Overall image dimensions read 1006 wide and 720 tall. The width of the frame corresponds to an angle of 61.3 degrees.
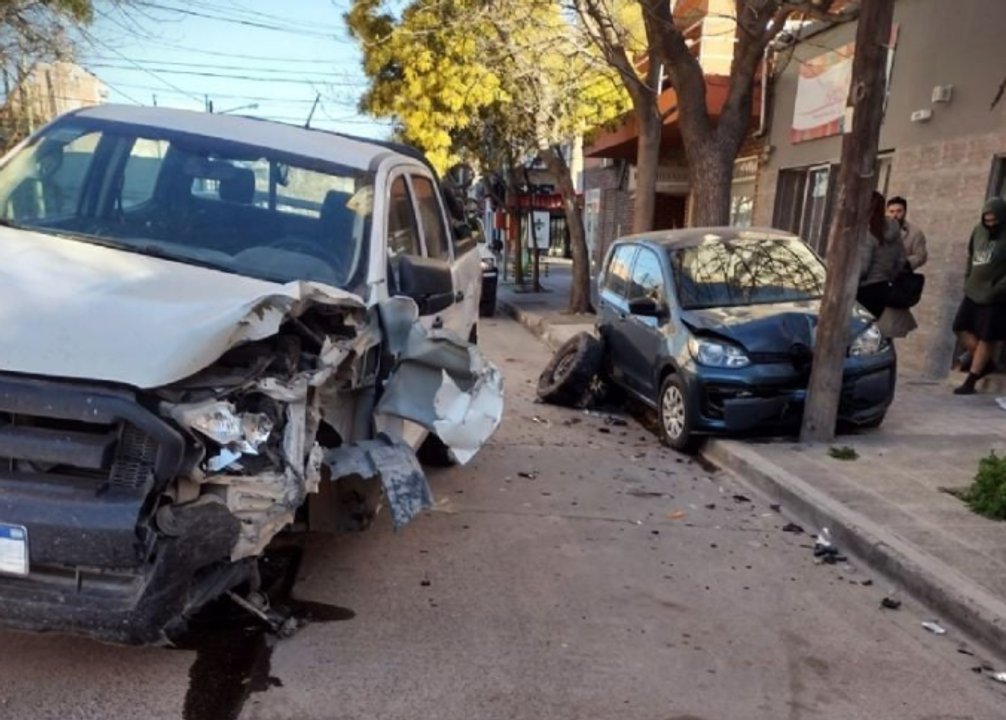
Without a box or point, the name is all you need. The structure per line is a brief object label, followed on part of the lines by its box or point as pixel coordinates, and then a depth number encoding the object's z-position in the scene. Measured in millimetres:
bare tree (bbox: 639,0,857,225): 10242
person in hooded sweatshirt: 8141
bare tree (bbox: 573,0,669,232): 11812
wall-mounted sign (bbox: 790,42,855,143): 12008
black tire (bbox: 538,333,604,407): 8656
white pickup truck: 2633
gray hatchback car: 6762
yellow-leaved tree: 14977
